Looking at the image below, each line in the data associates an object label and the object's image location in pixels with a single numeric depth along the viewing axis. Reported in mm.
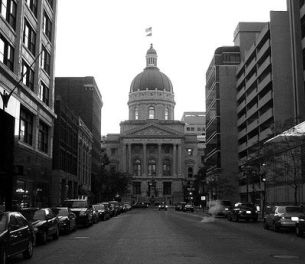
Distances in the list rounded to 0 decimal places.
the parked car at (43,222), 19964
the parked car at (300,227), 23617
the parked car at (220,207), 53906
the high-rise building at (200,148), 176088
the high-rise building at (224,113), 102750
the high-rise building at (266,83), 74125
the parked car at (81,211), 32406
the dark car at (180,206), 92325
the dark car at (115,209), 58344
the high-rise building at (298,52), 63344
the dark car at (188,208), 85512
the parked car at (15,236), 13127
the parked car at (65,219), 25812
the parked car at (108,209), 48094
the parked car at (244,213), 42688
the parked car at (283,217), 28125
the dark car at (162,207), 100138
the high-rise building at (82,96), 99750
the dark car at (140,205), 128175
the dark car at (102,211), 44284
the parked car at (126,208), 85650
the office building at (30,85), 38031
